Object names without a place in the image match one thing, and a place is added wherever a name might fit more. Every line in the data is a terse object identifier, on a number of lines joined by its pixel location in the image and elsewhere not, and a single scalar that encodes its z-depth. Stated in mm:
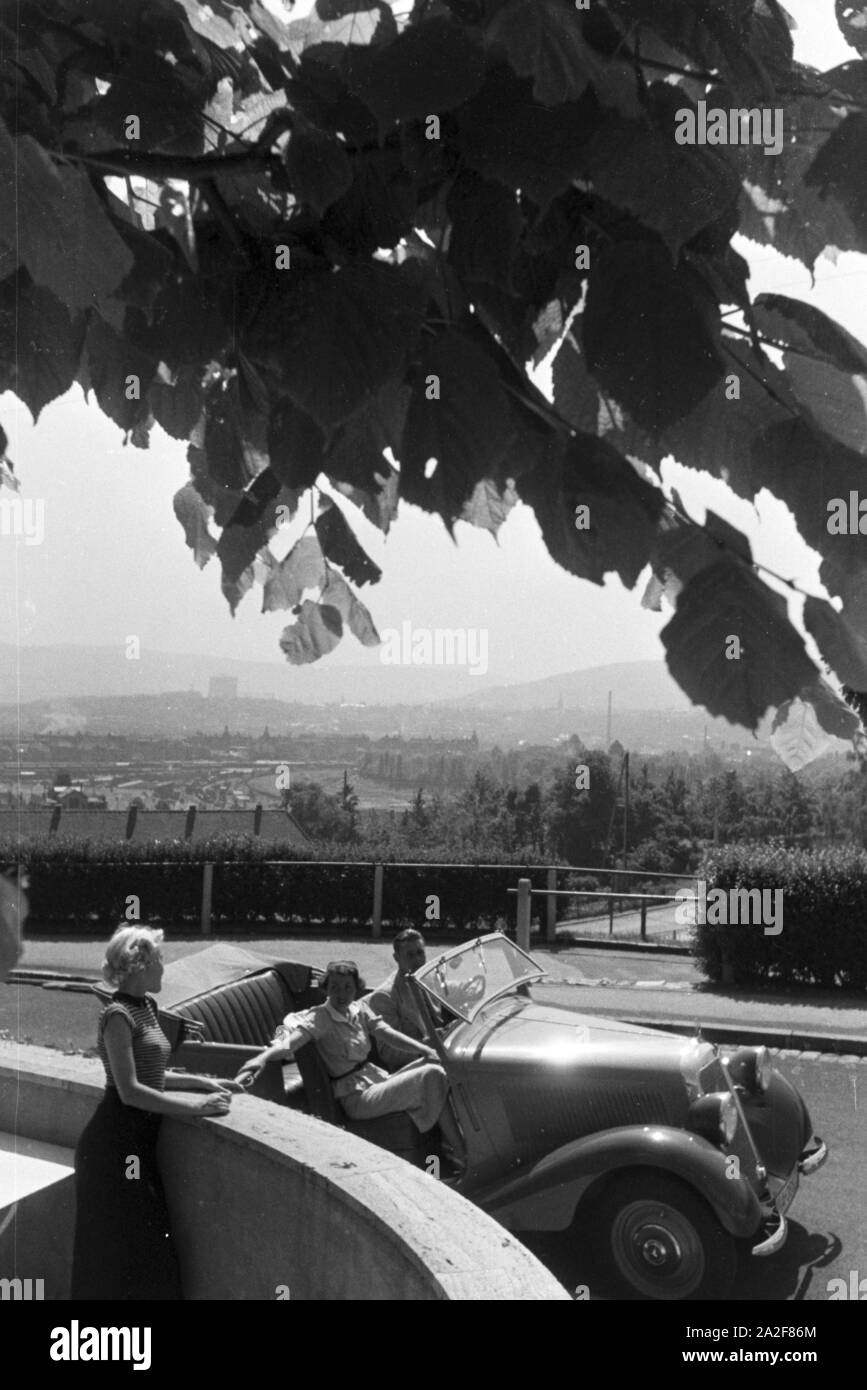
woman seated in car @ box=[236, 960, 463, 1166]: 4609
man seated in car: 5023
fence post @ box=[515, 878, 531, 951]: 10906
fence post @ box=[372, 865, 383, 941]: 12648
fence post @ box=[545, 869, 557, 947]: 11859
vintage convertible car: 4211
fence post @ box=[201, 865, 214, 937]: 12949
